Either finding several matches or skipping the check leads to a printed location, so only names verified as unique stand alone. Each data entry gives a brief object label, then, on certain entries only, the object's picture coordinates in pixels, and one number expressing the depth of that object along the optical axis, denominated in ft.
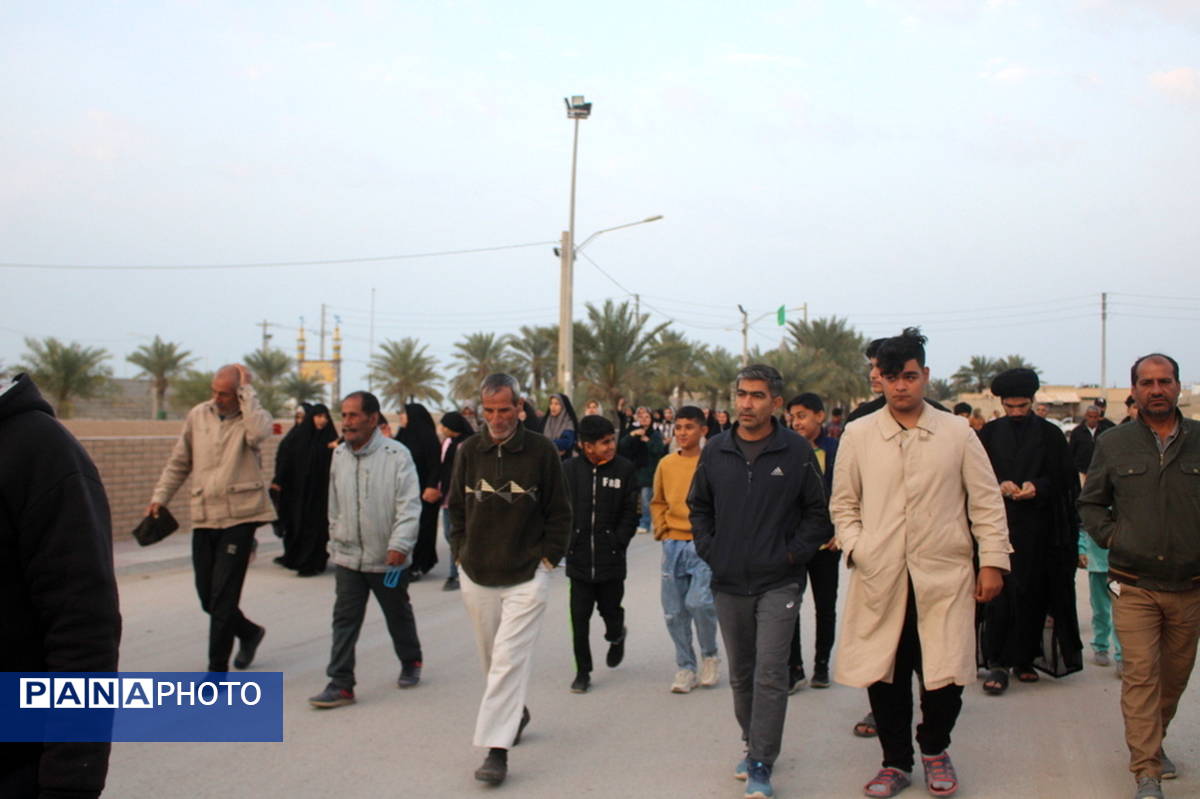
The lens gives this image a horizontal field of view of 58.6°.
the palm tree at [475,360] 151.84
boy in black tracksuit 23.50
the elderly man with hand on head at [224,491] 22.17
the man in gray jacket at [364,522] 21.48
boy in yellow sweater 23.18
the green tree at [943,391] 230.07
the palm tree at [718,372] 141.90
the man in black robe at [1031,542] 22.65
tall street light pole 88.28
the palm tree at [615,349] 114.32
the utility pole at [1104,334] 247.29
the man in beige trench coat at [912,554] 15.35
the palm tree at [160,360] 167.84
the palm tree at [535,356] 134.31
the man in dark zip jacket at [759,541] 16.29
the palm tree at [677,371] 132.05
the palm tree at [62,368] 138.10
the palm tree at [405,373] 176.45
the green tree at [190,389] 164.15
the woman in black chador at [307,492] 39.32
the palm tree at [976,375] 214.28
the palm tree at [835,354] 143.02
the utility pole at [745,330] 185.96
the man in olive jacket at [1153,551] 15.90
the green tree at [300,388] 185.78
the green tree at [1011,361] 197.57
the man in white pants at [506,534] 17.44
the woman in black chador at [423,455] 37.65
